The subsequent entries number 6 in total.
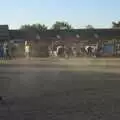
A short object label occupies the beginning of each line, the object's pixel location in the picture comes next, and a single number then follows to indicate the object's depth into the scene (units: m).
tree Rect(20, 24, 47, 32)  70.46
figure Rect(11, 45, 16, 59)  32.19
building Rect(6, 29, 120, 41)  41.10
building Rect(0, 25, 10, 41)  34.81
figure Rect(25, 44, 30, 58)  26.53
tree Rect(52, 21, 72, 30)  77.44
